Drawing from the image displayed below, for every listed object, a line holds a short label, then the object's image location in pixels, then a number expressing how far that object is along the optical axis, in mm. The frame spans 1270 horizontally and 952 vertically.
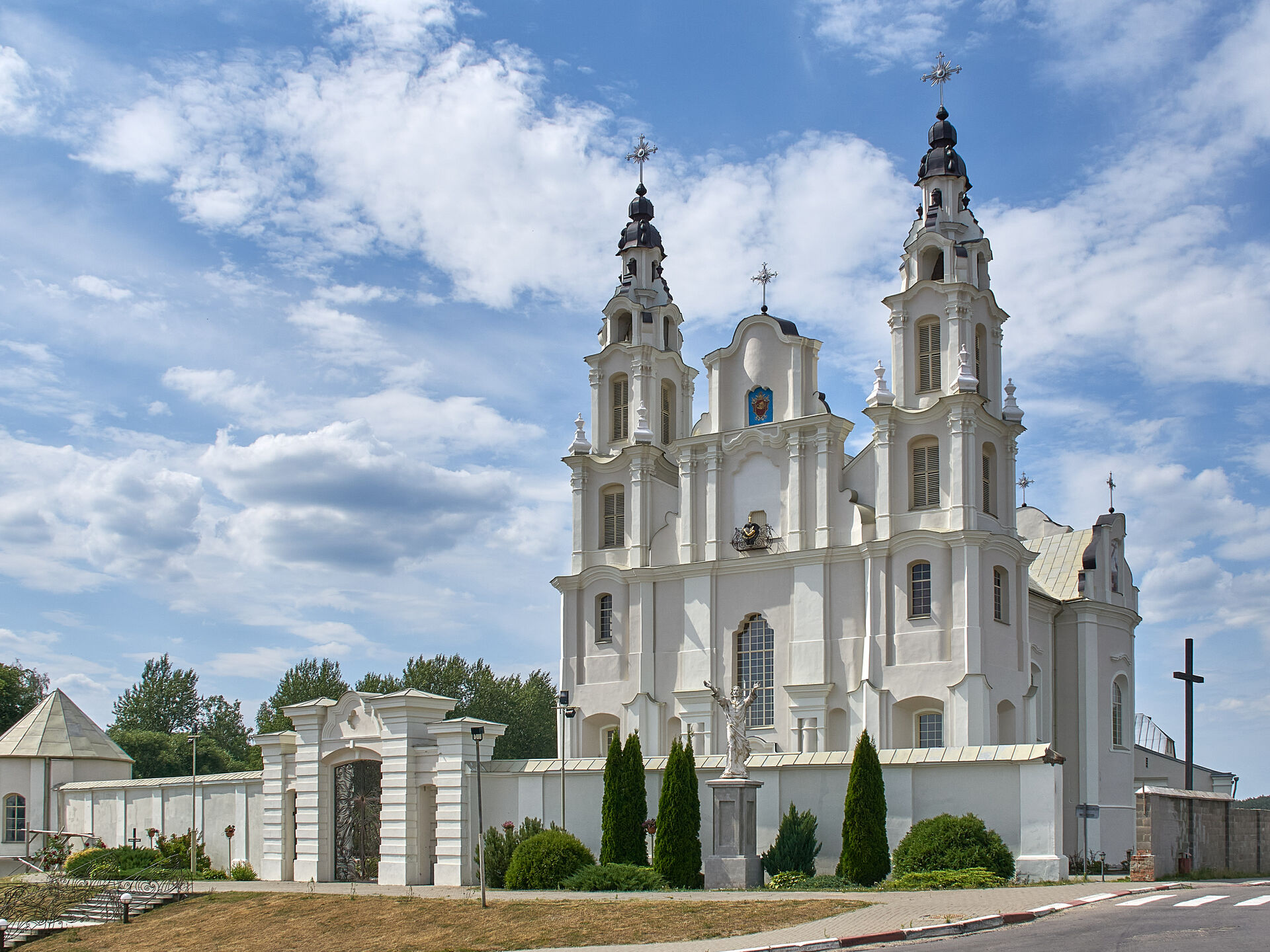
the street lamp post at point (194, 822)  36750
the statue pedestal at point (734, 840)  27391
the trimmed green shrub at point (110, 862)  35812
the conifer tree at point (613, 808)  29844
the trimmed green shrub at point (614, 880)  27391
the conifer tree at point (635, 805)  29797
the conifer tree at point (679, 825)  27953
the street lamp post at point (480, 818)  25734
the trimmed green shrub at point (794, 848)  27875
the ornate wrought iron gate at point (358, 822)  32406
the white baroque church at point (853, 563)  37469
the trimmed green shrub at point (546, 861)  28141
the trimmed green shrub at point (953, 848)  25859
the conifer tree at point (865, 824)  27078
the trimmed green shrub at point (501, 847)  29766
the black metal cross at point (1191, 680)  46344
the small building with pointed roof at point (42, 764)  44750
